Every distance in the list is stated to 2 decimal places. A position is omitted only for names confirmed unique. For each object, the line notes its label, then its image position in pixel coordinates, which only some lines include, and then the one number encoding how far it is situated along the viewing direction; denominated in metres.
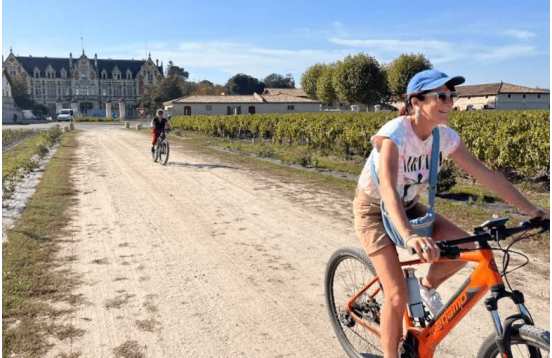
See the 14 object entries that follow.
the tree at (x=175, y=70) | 131.90
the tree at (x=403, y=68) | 67.00
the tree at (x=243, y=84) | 120.19
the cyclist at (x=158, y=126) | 15.98
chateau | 119.12
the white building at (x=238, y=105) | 74.38
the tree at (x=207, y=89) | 106.22
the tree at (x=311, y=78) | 88.77
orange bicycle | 2.29
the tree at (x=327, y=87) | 76.44
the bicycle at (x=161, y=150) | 15.49
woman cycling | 2.60
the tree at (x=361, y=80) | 68.56
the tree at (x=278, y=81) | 132.62
